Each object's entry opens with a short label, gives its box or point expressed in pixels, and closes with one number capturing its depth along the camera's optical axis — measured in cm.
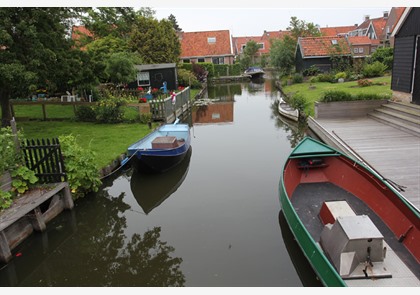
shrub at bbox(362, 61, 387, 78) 2698
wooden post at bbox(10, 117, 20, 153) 770
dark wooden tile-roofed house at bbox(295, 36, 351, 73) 3256
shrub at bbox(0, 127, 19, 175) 705
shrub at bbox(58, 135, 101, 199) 836
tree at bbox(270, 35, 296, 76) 3723
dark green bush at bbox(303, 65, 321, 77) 3227
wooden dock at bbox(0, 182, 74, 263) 631
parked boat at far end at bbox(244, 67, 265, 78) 4897
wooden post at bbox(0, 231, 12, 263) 616
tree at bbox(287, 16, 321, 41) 4022
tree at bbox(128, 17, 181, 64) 3173
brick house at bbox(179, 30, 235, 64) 5122
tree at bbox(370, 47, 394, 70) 2984
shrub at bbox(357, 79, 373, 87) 2234
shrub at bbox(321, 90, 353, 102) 1544
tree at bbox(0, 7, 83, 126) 1057
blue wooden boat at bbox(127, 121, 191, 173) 1032
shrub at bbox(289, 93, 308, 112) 1823
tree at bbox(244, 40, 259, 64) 6081
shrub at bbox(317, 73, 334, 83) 2881
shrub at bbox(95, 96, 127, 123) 1622
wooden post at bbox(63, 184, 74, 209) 817
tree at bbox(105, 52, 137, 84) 1714
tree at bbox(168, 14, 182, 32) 7343
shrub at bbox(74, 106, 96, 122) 1675
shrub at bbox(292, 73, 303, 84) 3154
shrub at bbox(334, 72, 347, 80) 2800
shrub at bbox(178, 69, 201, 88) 3384
